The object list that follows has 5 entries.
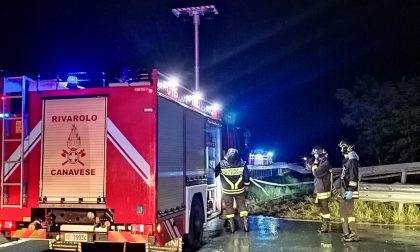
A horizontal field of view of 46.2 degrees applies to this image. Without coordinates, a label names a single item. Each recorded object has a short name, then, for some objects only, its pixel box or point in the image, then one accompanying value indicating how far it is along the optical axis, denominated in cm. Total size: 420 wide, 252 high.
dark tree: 2092
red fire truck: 642
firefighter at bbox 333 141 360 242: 902
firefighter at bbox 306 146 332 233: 985
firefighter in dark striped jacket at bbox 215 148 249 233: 995
